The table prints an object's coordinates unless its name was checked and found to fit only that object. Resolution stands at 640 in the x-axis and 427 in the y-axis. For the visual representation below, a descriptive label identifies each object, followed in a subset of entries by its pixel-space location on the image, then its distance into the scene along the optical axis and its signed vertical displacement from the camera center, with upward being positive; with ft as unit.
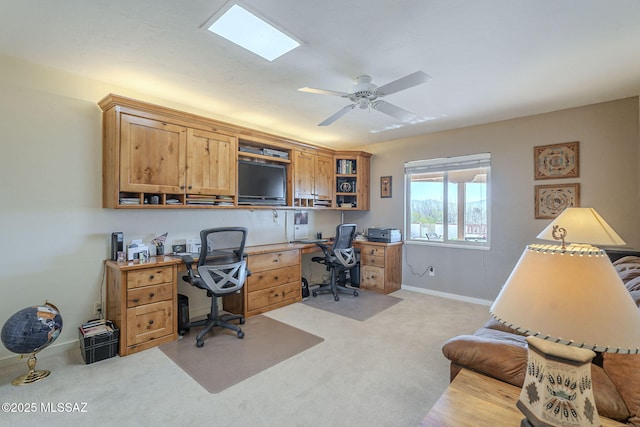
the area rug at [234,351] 7.51 -4.22
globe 6.97 -3.03
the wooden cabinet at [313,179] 14.77 +1.85
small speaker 9.38 -1.05
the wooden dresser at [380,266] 14.96 -2.79
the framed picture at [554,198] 11.29 +0.66
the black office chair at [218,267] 9.39 -1.86
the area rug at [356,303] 12.05 -4.16
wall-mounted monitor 12.53 +1.33
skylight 6.10 +4.11
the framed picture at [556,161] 11.25 +2.17
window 13.65 +0.69
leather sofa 3.70 -2.31
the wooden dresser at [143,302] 8.45 -2.78
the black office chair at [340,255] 13.96 -2.08
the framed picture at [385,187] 16.75 +1.56
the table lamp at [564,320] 2.45 -0.94
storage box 7.95 -3.80
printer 15.31 -1.16
